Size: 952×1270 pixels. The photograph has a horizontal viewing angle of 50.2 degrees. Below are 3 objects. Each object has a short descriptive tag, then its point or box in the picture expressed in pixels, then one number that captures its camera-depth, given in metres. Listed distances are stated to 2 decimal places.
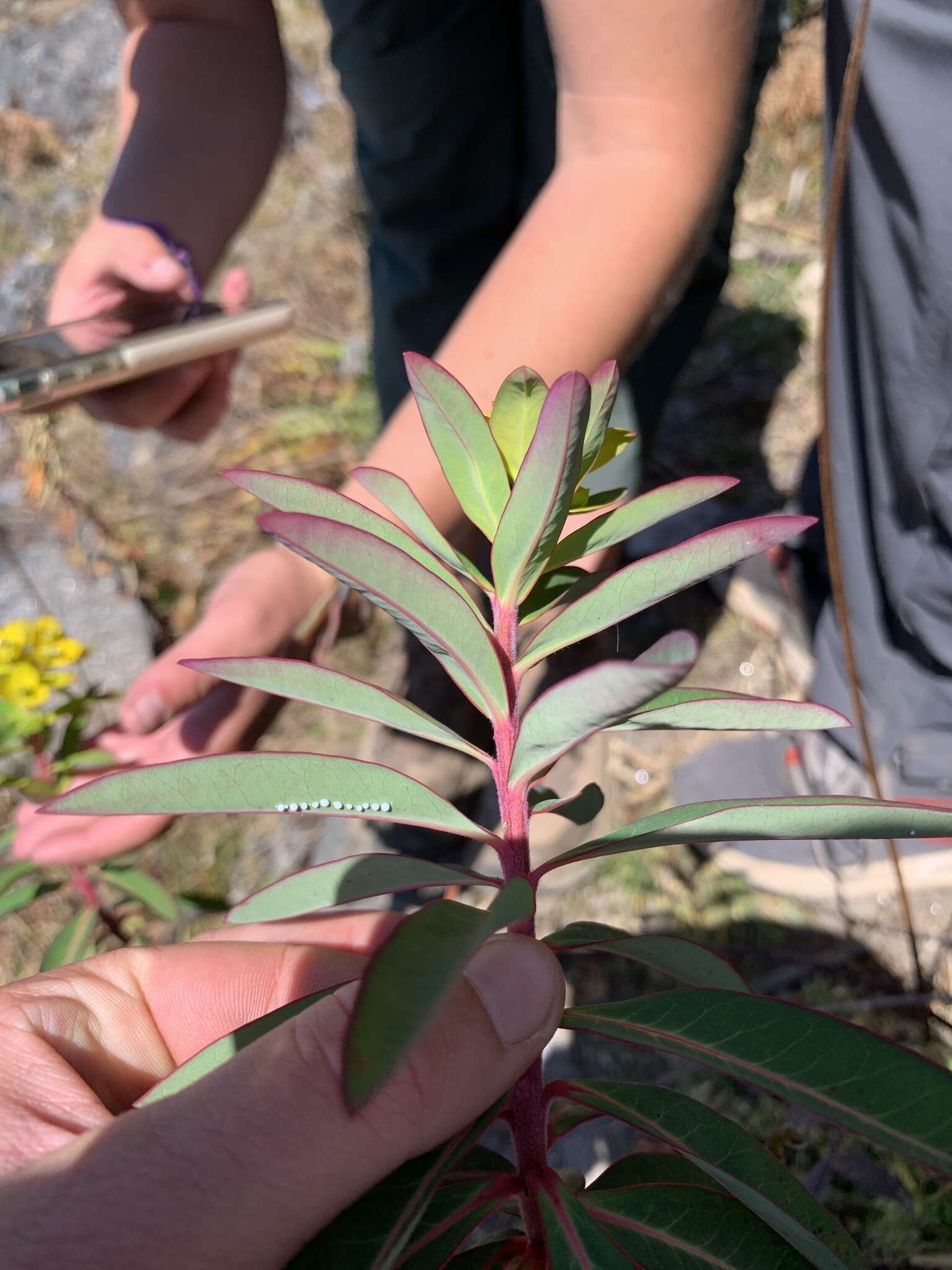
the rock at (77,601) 0.51
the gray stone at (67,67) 0.86
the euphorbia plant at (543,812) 0.13
